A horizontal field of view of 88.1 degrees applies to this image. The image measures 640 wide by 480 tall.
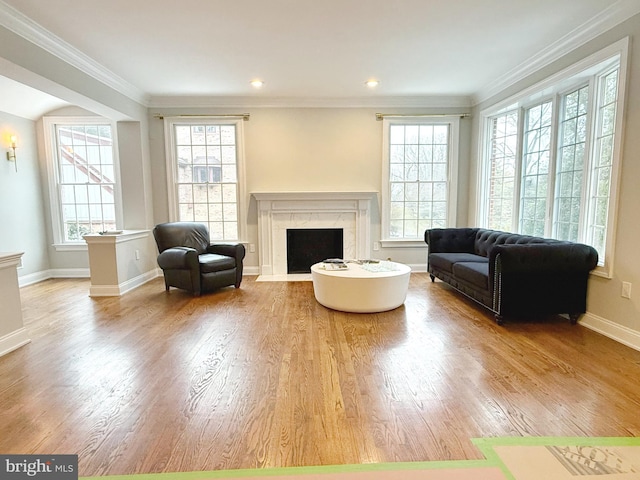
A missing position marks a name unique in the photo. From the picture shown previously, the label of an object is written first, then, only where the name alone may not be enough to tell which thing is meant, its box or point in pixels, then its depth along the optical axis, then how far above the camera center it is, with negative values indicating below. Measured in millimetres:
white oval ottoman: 3375 -853
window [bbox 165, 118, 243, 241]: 5180 +521
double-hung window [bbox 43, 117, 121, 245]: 5176 +484
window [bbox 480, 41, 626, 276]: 2992 +517
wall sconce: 4674 +820
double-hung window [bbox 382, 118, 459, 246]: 5270 +465
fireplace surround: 5152 -195
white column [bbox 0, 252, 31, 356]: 2611 -806
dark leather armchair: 4137 -666
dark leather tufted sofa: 2965 -673
